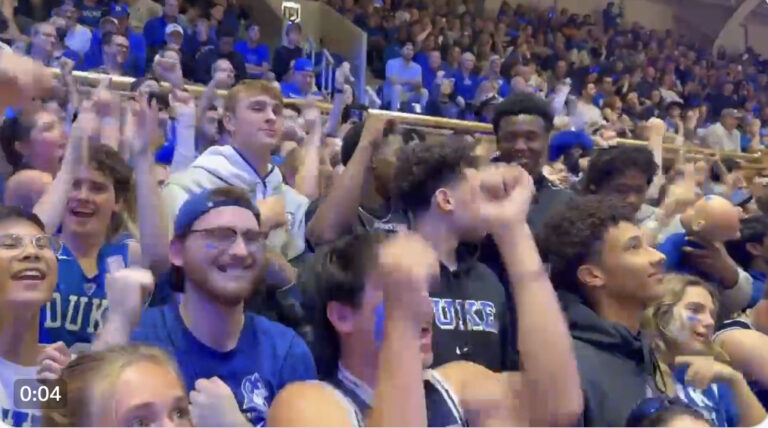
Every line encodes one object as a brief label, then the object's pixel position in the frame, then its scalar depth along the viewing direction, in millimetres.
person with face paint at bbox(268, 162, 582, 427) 1296
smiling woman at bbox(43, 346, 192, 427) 1235
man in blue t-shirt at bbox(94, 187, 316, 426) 1561
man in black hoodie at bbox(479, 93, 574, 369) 2406
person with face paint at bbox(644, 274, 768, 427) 1895
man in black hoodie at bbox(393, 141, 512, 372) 1847
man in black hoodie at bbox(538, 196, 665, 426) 1771
